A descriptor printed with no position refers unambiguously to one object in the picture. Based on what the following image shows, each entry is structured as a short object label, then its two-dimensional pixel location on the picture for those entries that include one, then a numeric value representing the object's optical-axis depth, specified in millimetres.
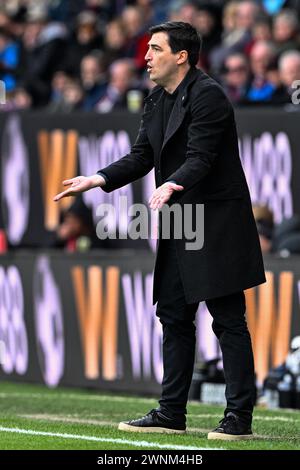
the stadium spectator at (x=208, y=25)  16500
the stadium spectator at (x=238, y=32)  15695
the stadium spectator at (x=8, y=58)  18531
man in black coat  7719
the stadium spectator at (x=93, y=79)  16578
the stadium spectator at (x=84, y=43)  18453
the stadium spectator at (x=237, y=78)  14375
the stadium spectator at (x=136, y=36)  17203
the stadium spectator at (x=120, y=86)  15633
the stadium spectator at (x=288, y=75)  13367
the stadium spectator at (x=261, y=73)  14084
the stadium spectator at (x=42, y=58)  18062
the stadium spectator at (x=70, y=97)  16595
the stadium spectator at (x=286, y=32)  14711
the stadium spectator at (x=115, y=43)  17500
